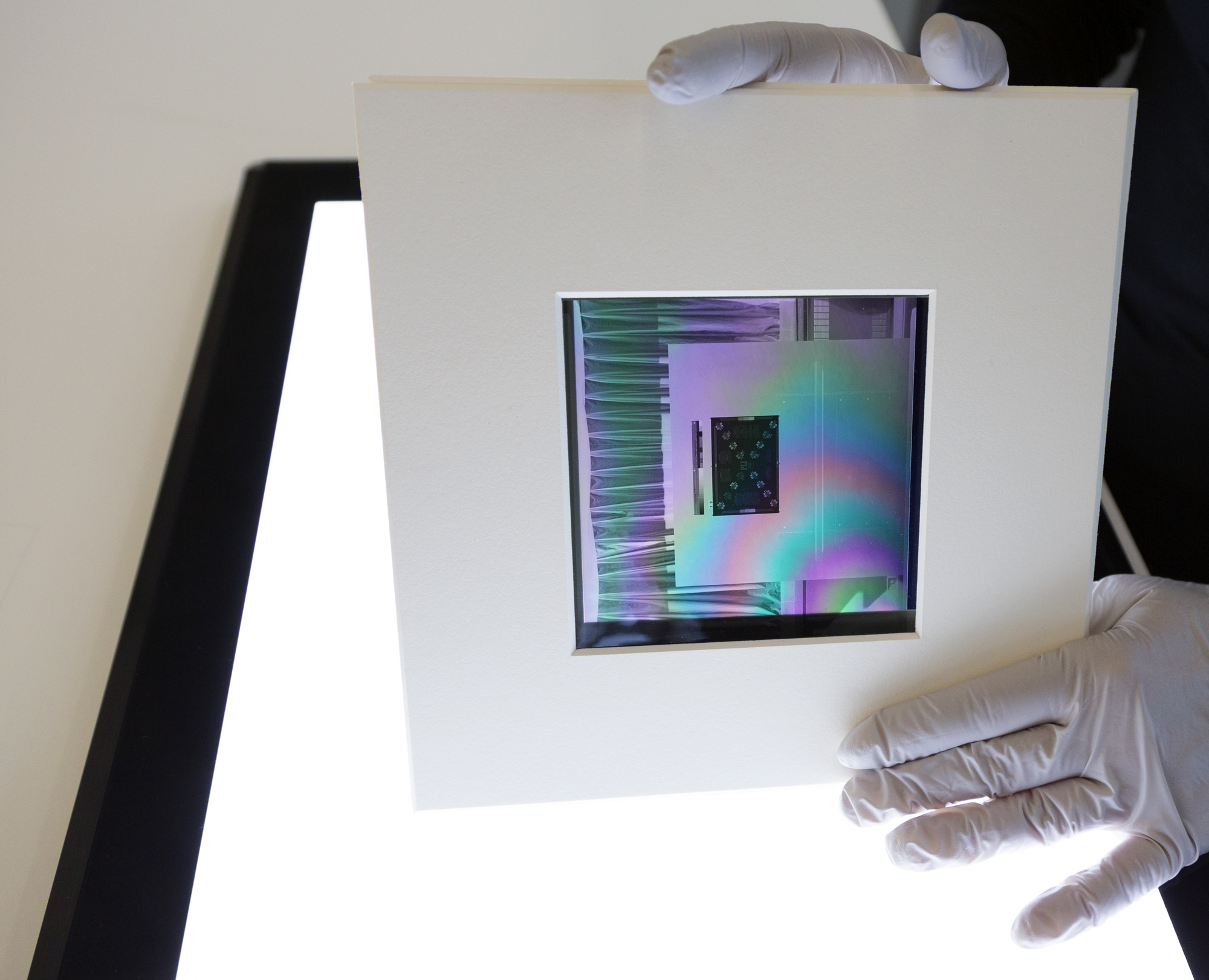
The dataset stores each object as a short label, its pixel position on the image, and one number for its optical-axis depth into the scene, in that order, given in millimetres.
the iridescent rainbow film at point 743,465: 465
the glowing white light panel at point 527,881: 489
